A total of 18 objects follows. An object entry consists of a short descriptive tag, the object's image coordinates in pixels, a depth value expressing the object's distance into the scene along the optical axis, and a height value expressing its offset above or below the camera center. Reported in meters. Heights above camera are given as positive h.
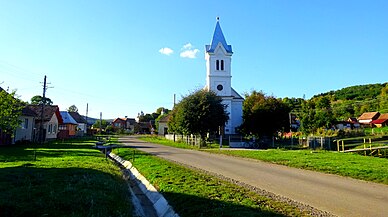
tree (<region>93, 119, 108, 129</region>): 124.78 +4.03
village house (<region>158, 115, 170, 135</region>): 80.25 +2.36
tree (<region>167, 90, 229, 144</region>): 40.16 +2.73
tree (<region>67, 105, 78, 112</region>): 129.77 +10.42
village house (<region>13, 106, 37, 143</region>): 35.44 +0.75
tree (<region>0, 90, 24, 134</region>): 24.00 +1.62
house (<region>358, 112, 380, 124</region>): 94.38 +6.23
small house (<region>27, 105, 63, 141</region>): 42.78 +1.96
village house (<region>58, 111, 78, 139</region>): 56.19 +1.46
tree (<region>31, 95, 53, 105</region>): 100.62 +10.63
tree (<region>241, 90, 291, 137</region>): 42.88 +2.64
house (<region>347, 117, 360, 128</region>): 88.94 +4.68
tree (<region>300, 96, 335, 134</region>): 53.38 +3.03
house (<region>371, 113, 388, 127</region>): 88.12 +4.86
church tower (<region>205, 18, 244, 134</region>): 53.09 +9.36
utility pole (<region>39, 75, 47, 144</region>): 37.95 +1.49
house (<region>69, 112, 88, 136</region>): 87.09 +3.63
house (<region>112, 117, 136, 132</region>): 144.48 +5.52
